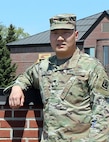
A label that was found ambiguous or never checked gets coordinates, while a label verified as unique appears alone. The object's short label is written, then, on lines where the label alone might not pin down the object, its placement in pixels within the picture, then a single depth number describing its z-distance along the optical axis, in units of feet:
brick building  159.84
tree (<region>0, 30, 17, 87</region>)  158.61
